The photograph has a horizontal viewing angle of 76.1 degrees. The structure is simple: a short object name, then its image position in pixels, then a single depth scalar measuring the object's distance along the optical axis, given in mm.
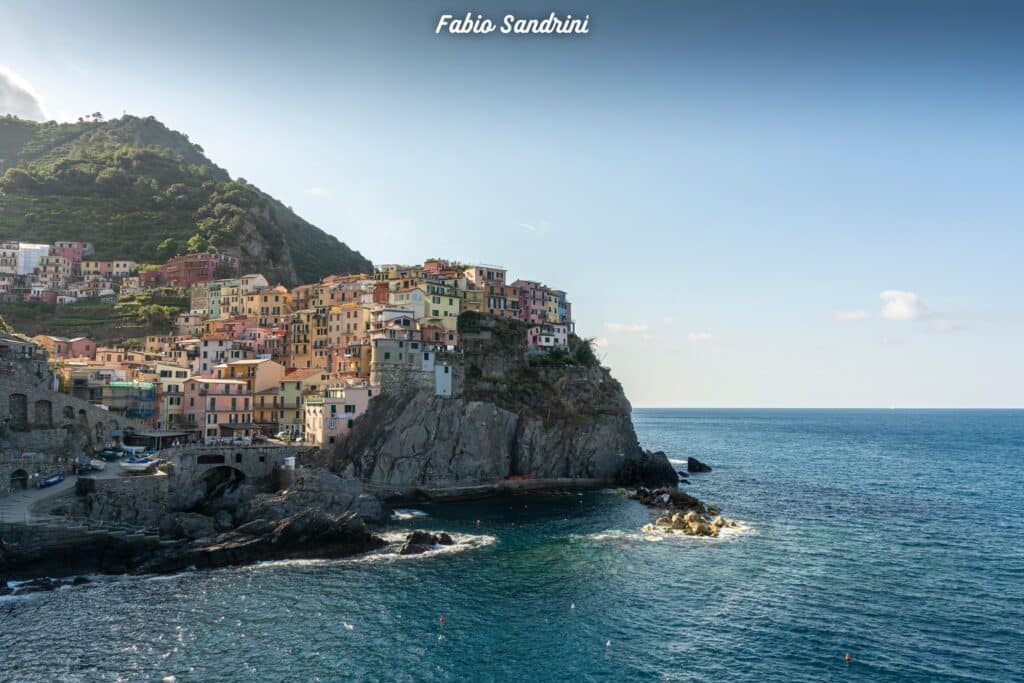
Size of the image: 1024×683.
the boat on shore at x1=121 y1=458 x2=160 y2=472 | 60366
